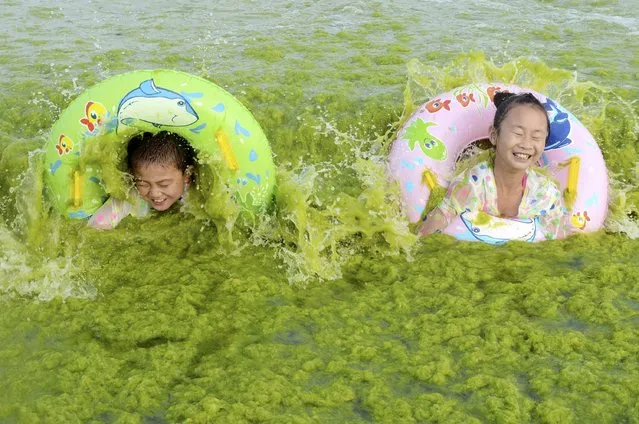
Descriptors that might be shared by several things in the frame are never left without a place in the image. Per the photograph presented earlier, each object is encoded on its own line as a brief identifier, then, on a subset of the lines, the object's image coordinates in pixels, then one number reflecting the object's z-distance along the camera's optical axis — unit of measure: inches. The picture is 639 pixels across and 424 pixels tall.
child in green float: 151.9
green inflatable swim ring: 141.7
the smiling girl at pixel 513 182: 156.3
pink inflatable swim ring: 158.4
